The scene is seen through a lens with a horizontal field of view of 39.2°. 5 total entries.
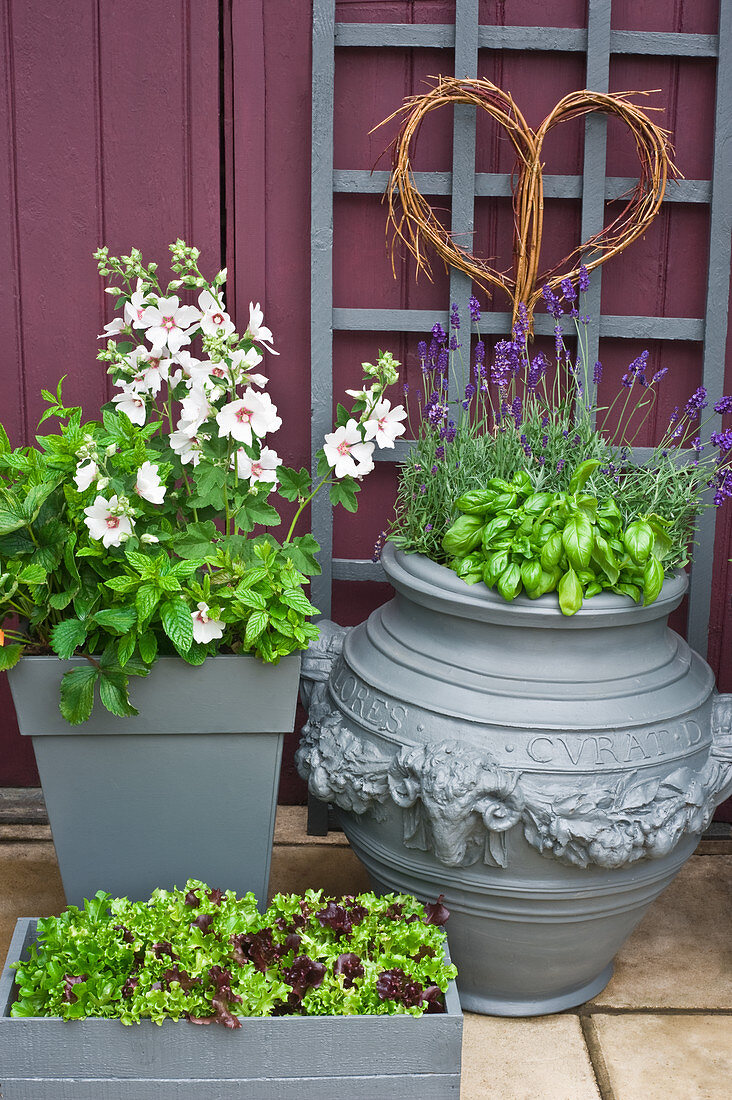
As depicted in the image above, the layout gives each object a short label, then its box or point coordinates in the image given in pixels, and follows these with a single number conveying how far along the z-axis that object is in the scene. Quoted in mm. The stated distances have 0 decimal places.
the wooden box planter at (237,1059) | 1571
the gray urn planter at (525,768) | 1729
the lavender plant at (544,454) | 1977
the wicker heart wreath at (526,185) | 2184
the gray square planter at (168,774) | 1861
